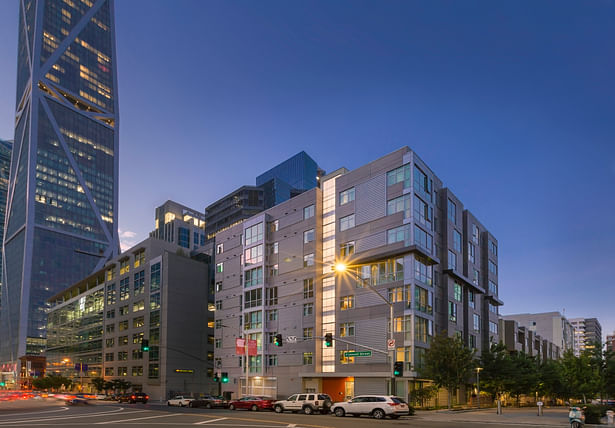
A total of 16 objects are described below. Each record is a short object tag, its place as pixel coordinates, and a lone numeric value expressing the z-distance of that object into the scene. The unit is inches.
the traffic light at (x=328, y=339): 1464.4
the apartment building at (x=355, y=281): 2126.0
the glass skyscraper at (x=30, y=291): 7642.7
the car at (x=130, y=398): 2460.6
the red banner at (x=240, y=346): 2188.7
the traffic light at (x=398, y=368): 1252.5
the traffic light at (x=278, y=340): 1601.1
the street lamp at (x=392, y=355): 1290.6
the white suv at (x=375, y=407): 1380.4
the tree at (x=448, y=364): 1875.0
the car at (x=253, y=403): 1822.1
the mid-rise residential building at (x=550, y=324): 7037.4
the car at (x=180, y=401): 2245.9
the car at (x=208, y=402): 2005.4
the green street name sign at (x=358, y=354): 2095.7
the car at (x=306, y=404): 1630.2
